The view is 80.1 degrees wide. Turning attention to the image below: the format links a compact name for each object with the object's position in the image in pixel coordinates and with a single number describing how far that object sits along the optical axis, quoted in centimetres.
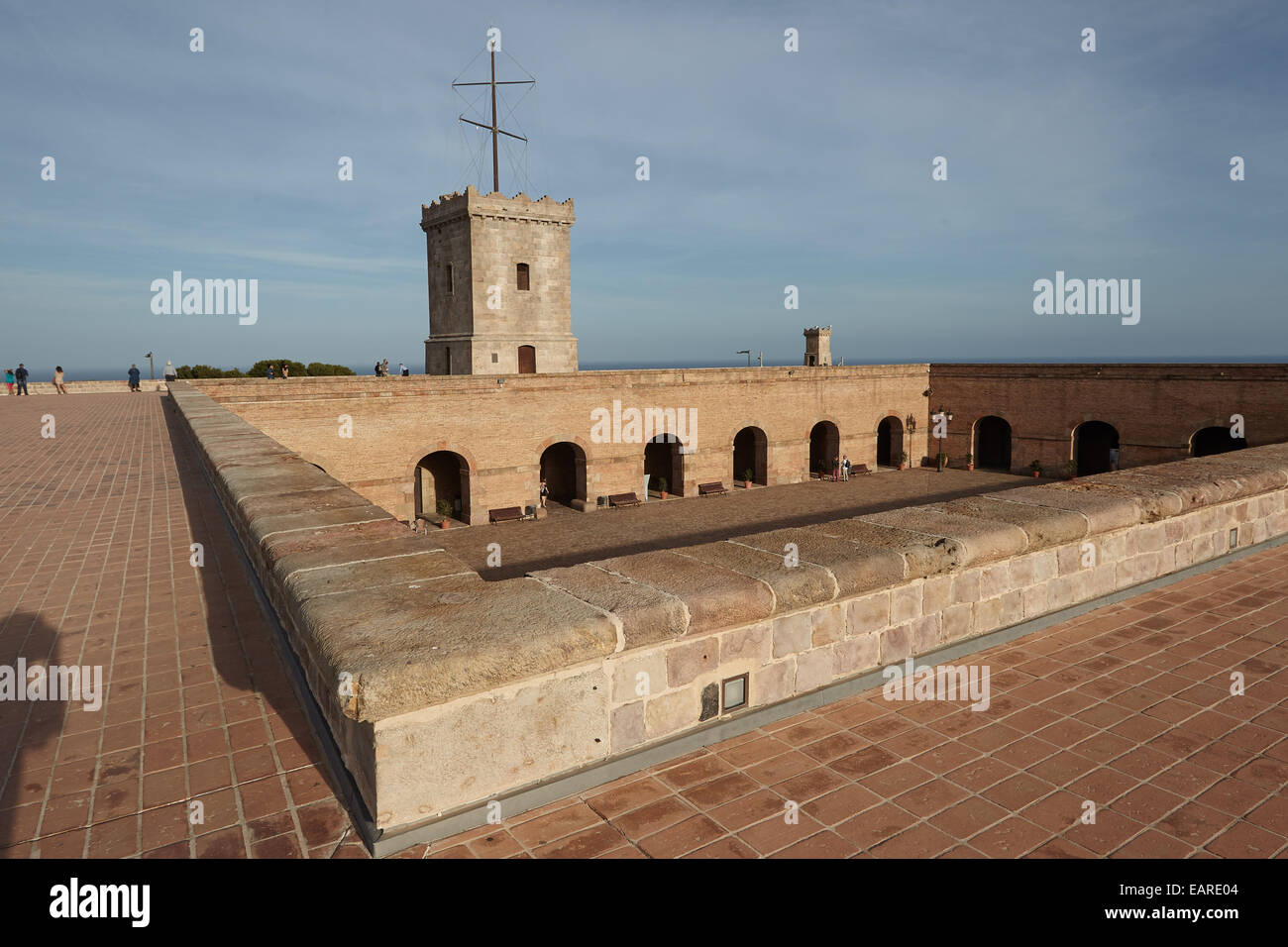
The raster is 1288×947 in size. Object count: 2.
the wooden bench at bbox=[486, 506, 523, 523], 2039
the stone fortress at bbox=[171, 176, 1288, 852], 238
